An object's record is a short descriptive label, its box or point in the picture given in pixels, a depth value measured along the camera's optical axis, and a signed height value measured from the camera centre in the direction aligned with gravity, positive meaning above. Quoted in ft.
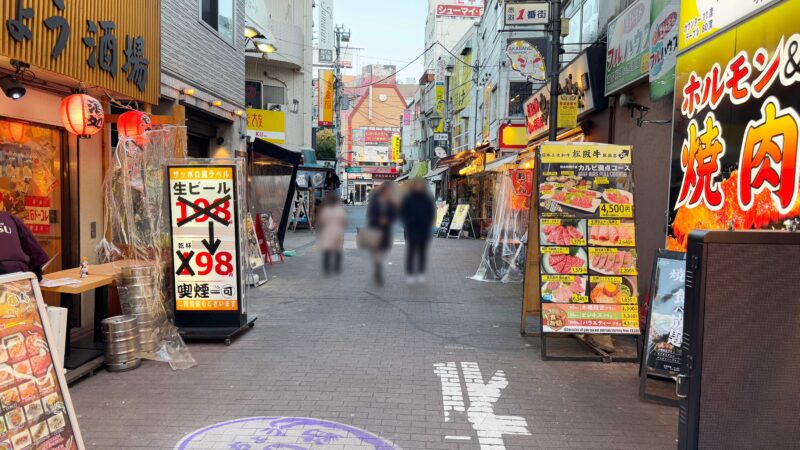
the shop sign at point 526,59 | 39.29 +10.61
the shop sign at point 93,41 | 17.37 +5.96
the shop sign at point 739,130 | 15.35 +2.51
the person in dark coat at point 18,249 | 18.26 -2.12
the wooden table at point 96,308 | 19.99 -5.43
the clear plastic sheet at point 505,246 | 42.70 -3.83
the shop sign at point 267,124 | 55.93 +7.84
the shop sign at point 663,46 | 24.89 +7.66
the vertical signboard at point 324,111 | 81.46 +14.06
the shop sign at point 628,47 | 27.89 +8.89
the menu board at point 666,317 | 19.07 -4.21
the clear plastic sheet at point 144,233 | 22.24 -1.83
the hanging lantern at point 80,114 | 21.31 +3.15
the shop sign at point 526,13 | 30.11 +11.04
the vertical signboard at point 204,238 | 24.17 -2.11
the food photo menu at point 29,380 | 11.67 -4.47
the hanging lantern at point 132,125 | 22.81 +2.98
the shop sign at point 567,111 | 34.88 +6.02
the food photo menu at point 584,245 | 22.93 -1.95
